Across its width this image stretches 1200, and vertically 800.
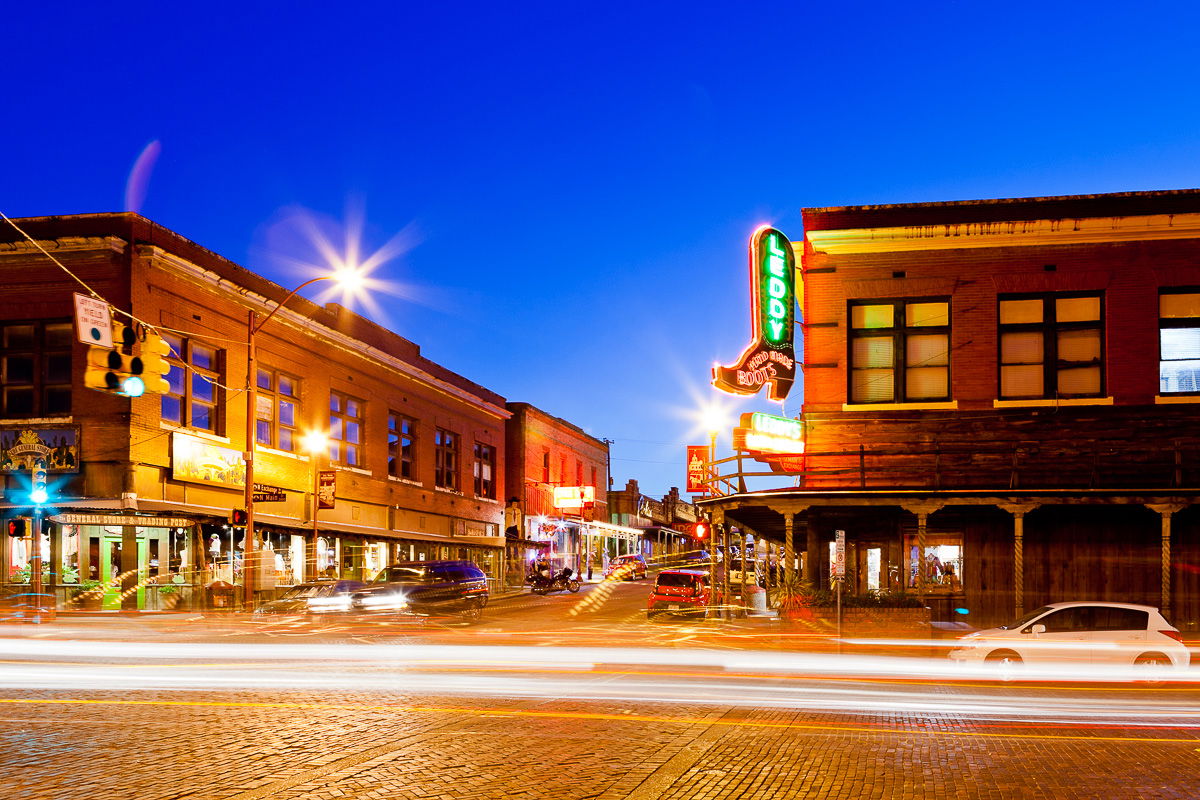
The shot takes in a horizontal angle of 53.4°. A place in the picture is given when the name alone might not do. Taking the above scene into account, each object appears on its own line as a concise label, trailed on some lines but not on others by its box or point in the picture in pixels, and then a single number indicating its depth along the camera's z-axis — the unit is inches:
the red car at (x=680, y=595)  1405.0
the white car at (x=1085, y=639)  751.1
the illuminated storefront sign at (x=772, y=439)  1069.8
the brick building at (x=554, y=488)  2797.7
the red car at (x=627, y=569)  2942.7
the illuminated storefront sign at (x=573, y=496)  3046.3
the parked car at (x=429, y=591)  1294.3
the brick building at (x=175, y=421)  1264.8
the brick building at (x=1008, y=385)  1082.7
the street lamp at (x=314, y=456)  1628.9
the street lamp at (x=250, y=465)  1227.2
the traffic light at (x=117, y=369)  682.8
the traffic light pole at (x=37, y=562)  1111.6
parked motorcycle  2267.5
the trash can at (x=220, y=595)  1393.9
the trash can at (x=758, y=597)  1730.6
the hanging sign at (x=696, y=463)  2018.7
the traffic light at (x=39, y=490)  1112.2
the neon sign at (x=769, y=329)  1105.4
